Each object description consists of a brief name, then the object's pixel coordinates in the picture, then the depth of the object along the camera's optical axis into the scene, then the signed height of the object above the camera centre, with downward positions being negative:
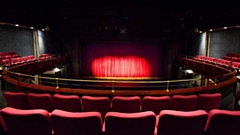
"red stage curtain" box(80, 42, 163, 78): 14.17 -0.73
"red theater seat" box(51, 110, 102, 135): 1.86 -0.78
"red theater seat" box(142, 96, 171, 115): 2.99 -0.93
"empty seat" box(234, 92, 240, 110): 3.56 -1.08
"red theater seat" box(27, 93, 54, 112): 3.03 -0.88
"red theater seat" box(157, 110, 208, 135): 1.91 -0.81
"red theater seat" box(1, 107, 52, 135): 1.96 -0.81
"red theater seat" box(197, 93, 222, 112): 3.17 -0.95
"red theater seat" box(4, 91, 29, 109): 3.13 -0.89
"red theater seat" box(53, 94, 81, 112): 2.97 -0.90
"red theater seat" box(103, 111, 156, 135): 1.85 -0.79
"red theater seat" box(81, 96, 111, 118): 2.91 -0.90
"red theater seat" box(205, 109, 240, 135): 1.94 -0.84
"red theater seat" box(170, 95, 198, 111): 3.04 -0.93
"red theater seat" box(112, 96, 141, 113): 2.91 -0.91
